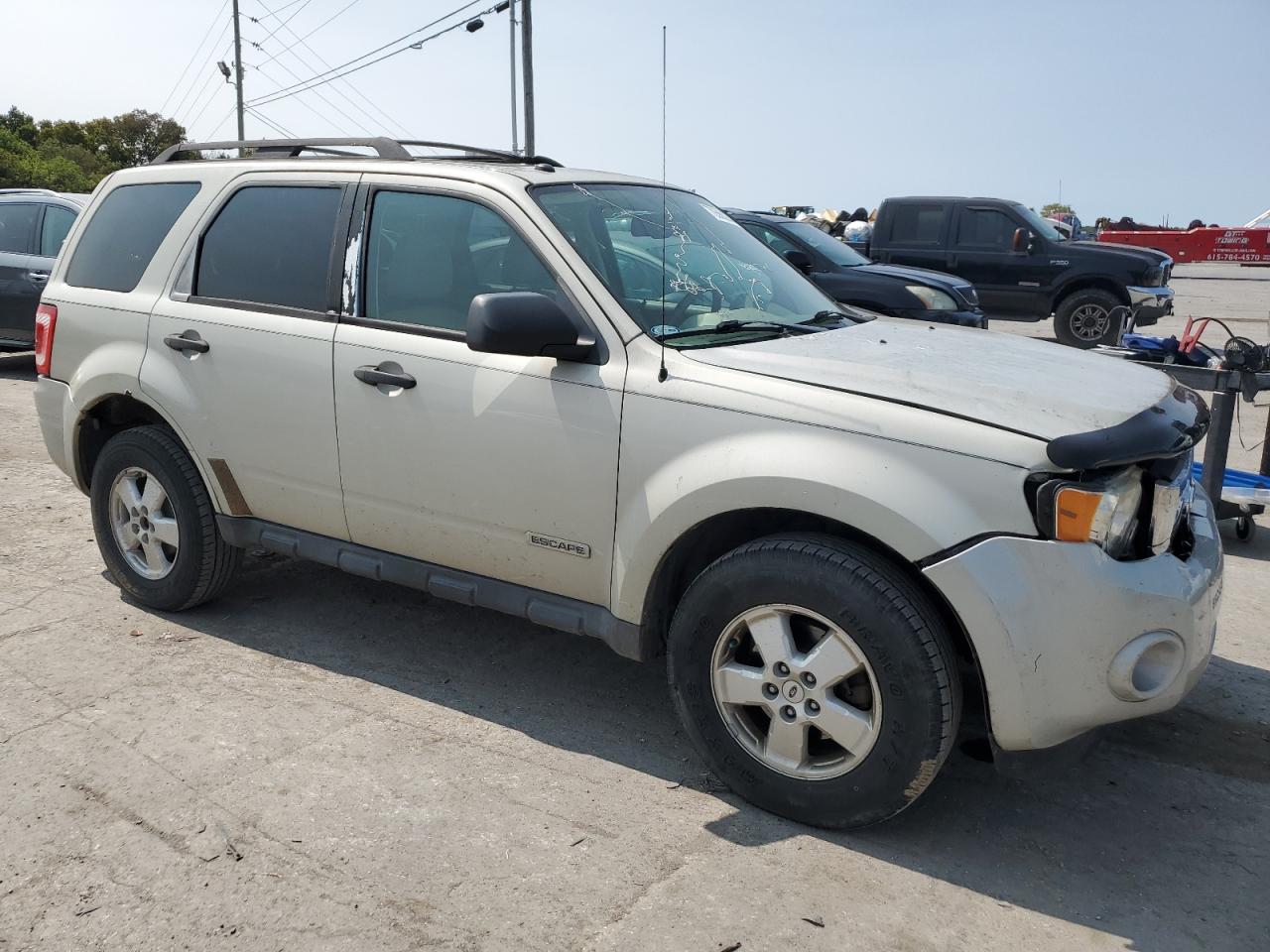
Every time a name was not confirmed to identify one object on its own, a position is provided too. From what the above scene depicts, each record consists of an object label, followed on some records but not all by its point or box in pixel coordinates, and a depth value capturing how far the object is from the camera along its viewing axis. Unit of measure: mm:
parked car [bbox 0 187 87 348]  10945
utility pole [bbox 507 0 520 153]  27792
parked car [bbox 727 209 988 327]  11305
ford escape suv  2924
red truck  36188
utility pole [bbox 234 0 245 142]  45969
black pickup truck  14883
